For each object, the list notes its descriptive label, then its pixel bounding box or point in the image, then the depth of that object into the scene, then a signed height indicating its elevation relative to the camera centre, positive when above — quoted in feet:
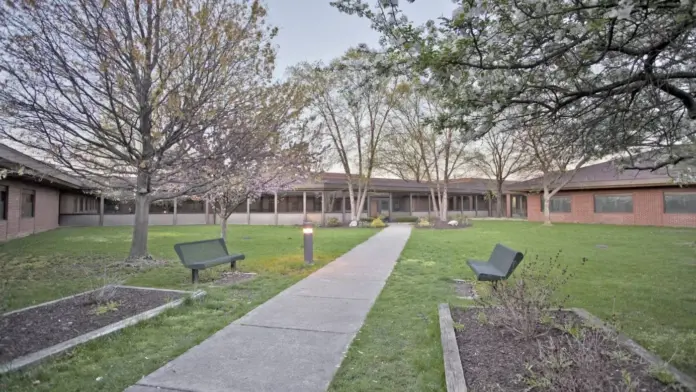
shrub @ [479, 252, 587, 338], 13.23 -3.67
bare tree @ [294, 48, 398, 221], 80.59 +18.50
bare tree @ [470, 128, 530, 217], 114.52 +14.55
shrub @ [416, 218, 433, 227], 82.81 -3.00
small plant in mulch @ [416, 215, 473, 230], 81.60 -3.21
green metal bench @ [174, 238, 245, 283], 24.48 -3.12
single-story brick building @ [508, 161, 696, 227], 76.59 +2.02
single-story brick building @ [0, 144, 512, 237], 56.75 +0.99
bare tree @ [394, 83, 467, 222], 81.61 +14.80
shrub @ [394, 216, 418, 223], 104.47 -2.69
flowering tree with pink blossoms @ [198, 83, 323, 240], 28.27 +5.47
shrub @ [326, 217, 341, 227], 90.22 -2.95
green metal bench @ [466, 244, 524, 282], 19.74 -3.33
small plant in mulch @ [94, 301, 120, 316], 17.22 -4.54
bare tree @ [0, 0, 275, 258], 24.18 +9.29
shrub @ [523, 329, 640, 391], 8.96 -4.09
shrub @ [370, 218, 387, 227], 84.12 -3.03
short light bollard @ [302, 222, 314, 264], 32.83 -2.78
